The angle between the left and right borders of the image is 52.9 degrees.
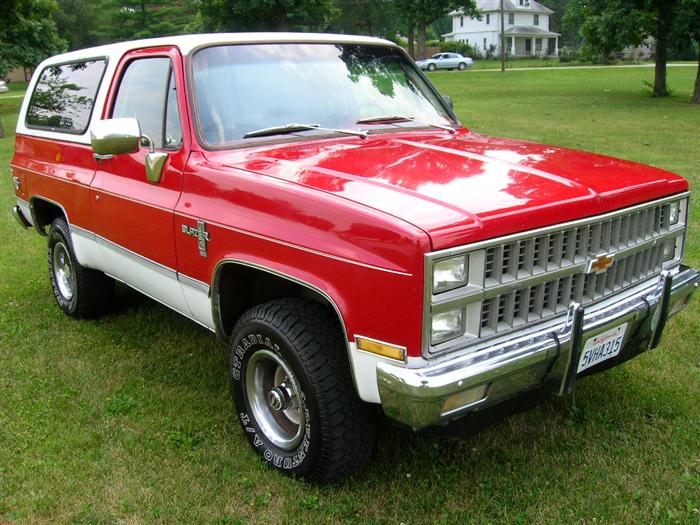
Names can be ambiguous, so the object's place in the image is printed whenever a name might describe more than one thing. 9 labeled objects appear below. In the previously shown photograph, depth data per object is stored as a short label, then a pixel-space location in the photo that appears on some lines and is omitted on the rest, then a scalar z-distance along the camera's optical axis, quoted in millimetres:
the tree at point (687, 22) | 19062
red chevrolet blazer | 2627
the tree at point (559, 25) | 81369
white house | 71950
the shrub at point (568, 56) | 58531
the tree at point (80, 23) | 53503
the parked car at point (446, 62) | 52250
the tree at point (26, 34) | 21500
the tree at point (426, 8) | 48719
